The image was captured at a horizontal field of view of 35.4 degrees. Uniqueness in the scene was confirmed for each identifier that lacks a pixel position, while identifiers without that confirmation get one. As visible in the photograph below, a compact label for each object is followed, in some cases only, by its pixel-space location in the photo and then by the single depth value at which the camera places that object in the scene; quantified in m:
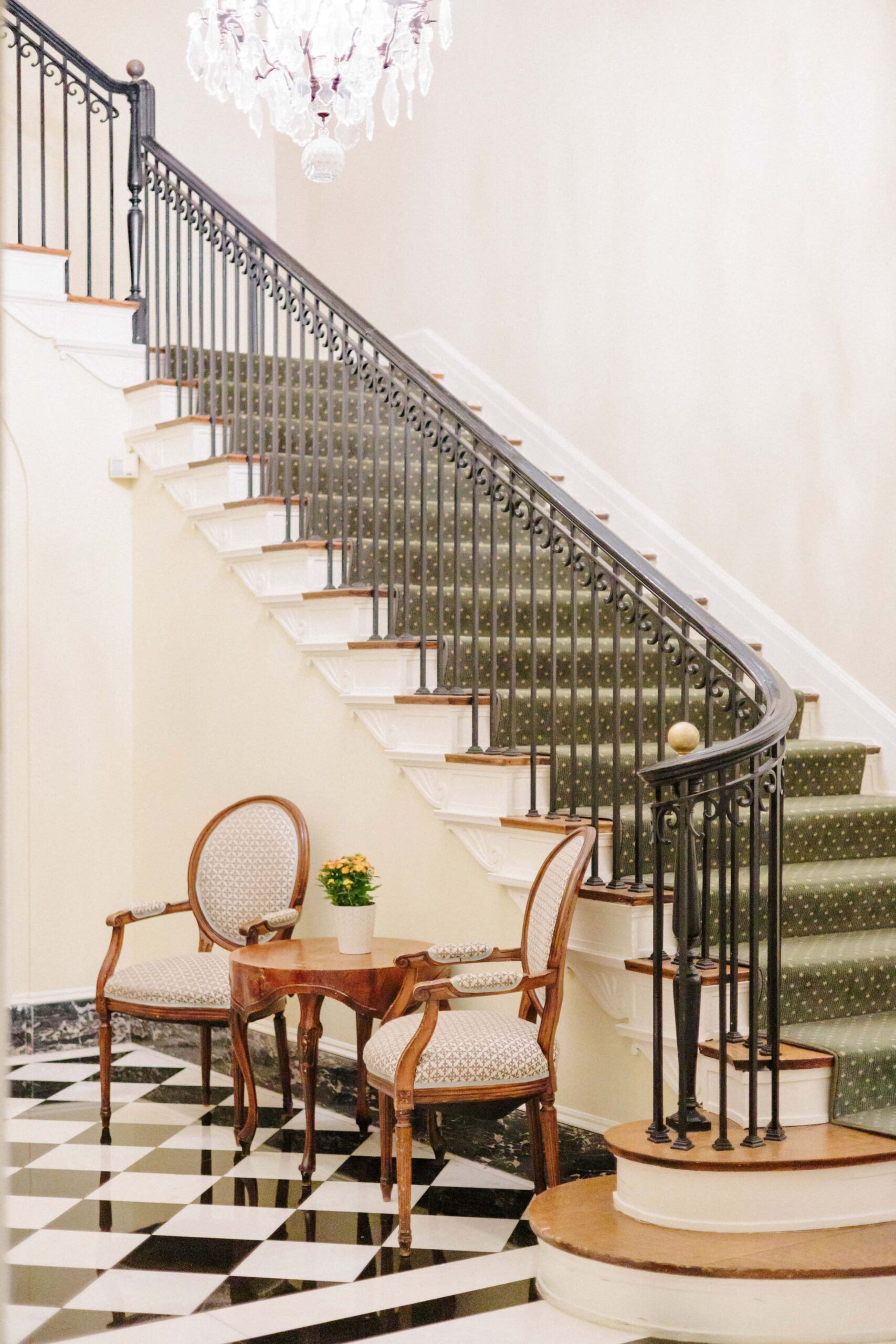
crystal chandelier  5.71
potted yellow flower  4.29
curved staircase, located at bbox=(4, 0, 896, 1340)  3.35
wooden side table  4.07
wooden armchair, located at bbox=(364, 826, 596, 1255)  3.61
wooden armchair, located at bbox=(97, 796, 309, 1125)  4.74
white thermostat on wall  6.07
